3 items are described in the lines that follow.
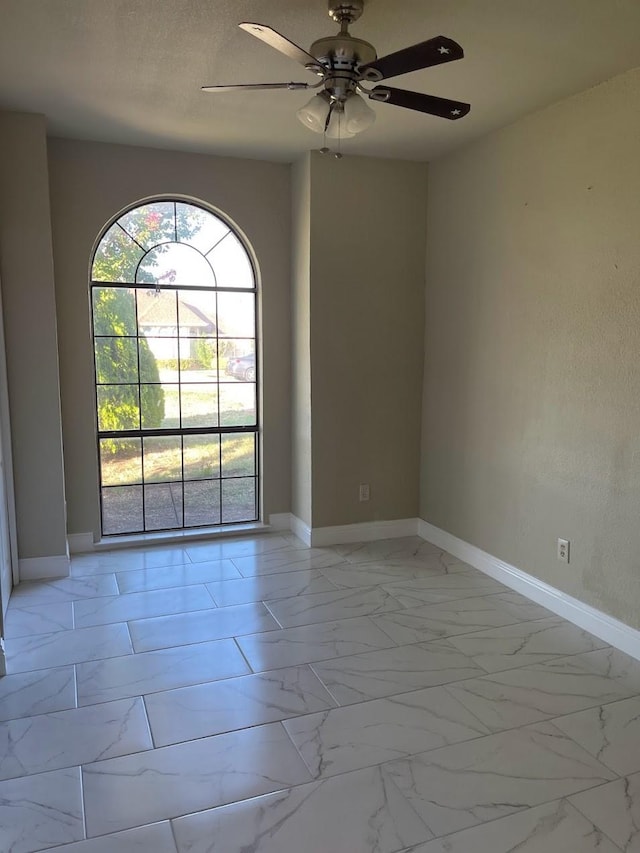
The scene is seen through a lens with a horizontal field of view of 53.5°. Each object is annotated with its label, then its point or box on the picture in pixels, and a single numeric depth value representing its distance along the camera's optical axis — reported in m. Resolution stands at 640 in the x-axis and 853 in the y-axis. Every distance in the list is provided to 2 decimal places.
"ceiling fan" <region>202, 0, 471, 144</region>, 1.88
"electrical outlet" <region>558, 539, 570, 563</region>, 3.21
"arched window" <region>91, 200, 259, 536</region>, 4.14
